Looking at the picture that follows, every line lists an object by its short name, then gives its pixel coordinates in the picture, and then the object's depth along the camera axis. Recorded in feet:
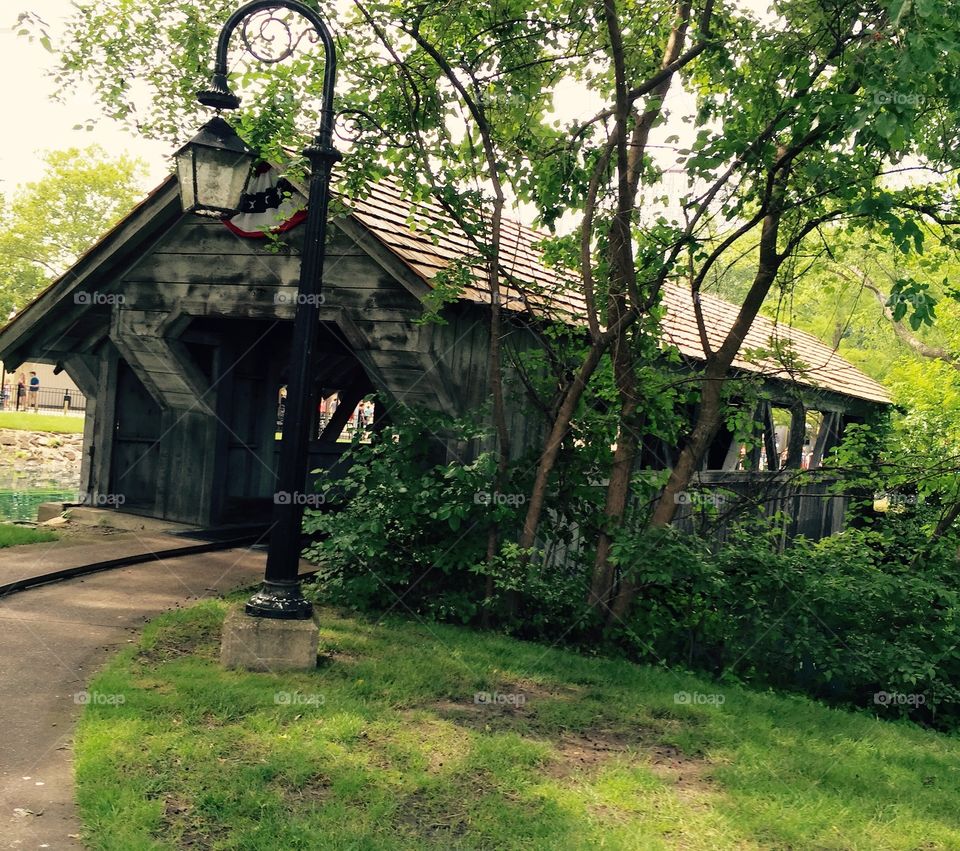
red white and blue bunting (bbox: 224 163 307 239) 29.37
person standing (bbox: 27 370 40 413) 151.10
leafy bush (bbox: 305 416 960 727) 23.53
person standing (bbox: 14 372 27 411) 144.01
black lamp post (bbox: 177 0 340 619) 19.48
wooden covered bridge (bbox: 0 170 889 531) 28.07
